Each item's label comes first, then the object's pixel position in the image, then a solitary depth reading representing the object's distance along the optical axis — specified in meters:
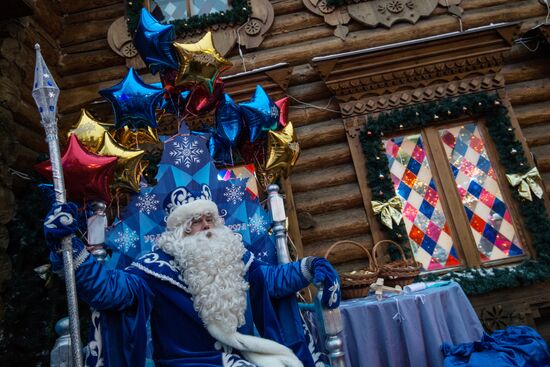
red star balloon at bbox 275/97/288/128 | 3.30
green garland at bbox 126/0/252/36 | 5.02
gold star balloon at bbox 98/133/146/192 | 2.54
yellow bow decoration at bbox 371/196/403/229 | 4.14
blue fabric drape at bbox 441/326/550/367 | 2.29
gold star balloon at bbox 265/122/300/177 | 3.07
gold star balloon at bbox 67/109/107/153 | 2.59
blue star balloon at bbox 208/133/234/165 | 3.30
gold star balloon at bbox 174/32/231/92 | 2.77
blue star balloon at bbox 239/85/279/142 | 3.02
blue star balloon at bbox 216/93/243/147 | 3.08
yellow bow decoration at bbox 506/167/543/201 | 4.17
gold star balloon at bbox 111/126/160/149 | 3.13
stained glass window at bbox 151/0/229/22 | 5.40
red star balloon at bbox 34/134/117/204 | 2.14
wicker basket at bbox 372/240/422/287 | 3.04
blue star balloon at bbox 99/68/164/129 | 2.80
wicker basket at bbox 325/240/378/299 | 2.88
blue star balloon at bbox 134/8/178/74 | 2.80
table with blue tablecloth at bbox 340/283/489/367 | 2.52
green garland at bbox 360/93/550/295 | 3.93
